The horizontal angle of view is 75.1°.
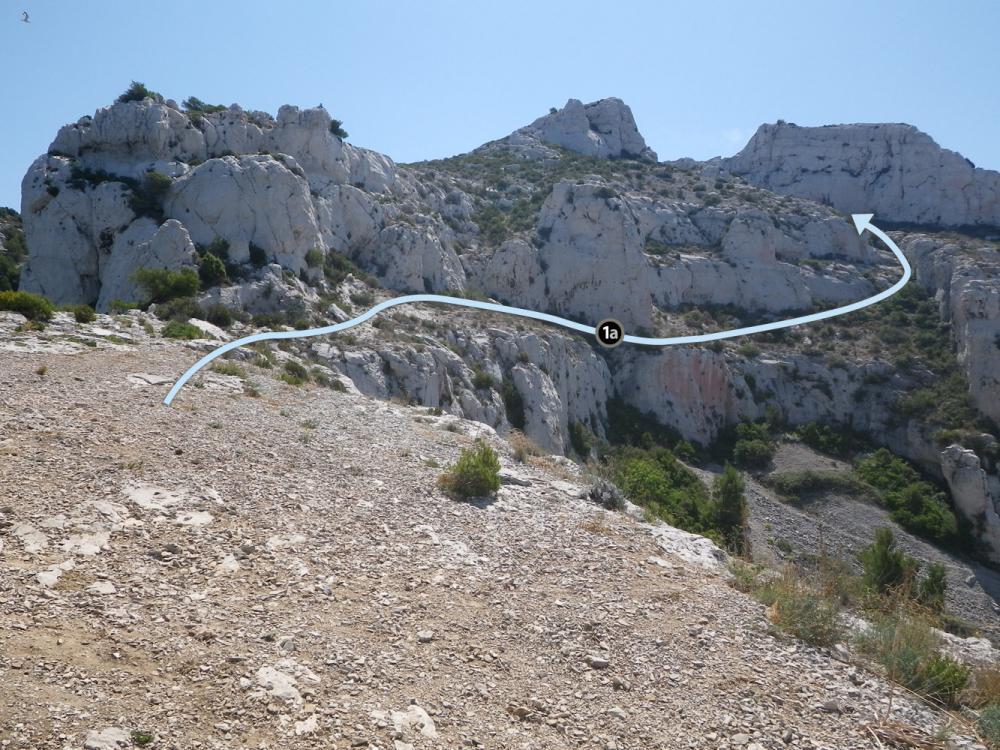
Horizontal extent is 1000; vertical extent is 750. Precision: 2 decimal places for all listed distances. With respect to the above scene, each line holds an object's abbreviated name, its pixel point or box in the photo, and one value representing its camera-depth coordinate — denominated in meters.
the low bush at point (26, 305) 14.70
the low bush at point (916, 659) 5.36
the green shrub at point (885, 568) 9.27
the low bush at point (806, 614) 5.92
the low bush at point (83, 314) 15.50
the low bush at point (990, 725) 4.75
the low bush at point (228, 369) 13.59
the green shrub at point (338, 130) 41.38
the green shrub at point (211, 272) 24.20
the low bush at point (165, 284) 22.39
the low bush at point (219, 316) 21.00
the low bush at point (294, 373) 14.99
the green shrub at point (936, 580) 16.12
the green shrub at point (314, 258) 29.42
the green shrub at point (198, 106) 35.41
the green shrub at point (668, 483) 23.43
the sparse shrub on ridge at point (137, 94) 31.89
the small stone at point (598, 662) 5.07
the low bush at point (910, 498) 30.86
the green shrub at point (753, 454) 36.88
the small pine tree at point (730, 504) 26.19
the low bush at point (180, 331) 16.72
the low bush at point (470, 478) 8.67
